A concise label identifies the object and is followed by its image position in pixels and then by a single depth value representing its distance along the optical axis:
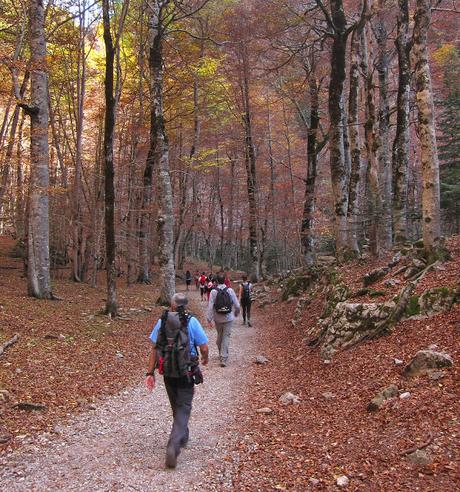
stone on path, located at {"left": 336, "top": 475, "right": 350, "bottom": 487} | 3.92
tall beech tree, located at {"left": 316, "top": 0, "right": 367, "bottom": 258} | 12.67
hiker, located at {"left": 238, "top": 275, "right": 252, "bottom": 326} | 15.18
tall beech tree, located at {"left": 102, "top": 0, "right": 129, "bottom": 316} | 12.08
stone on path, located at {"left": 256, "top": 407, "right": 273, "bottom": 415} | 6.35
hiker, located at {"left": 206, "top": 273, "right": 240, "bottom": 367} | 9.73
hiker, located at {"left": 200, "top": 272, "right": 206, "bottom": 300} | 24.08
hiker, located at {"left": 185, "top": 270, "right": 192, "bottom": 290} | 30.31
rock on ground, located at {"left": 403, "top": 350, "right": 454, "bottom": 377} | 5.45
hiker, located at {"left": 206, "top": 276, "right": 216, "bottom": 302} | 20.41
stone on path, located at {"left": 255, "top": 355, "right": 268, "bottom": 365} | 9.84
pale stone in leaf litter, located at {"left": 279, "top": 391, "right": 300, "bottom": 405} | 6.68
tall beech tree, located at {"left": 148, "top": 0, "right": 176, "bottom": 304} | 15.04
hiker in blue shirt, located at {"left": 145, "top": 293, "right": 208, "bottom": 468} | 4.76
